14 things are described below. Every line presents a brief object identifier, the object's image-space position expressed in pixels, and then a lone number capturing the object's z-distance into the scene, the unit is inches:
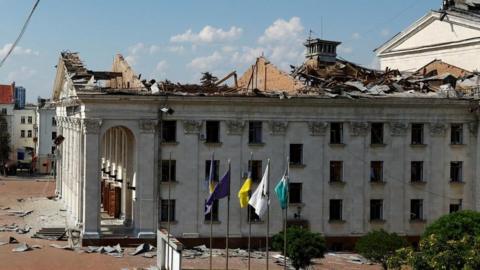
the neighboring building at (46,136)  4264.3
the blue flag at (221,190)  1521.9
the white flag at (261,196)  1433.3
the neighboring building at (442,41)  2380.7
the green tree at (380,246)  1554.9
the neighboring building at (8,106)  4734.3
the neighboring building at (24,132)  4776.1
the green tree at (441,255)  1085.8
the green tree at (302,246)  1540.4
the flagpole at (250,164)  1907.7
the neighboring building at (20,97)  5154.0
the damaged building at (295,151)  1872.5
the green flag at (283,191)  1448.1
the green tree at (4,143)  4466.0
